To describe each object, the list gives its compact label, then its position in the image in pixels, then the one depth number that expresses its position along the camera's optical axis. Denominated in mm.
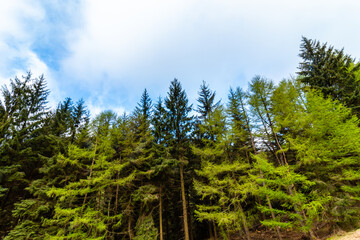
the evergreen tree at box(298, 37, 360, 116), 13791
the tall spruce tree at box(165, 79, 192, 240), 13172
